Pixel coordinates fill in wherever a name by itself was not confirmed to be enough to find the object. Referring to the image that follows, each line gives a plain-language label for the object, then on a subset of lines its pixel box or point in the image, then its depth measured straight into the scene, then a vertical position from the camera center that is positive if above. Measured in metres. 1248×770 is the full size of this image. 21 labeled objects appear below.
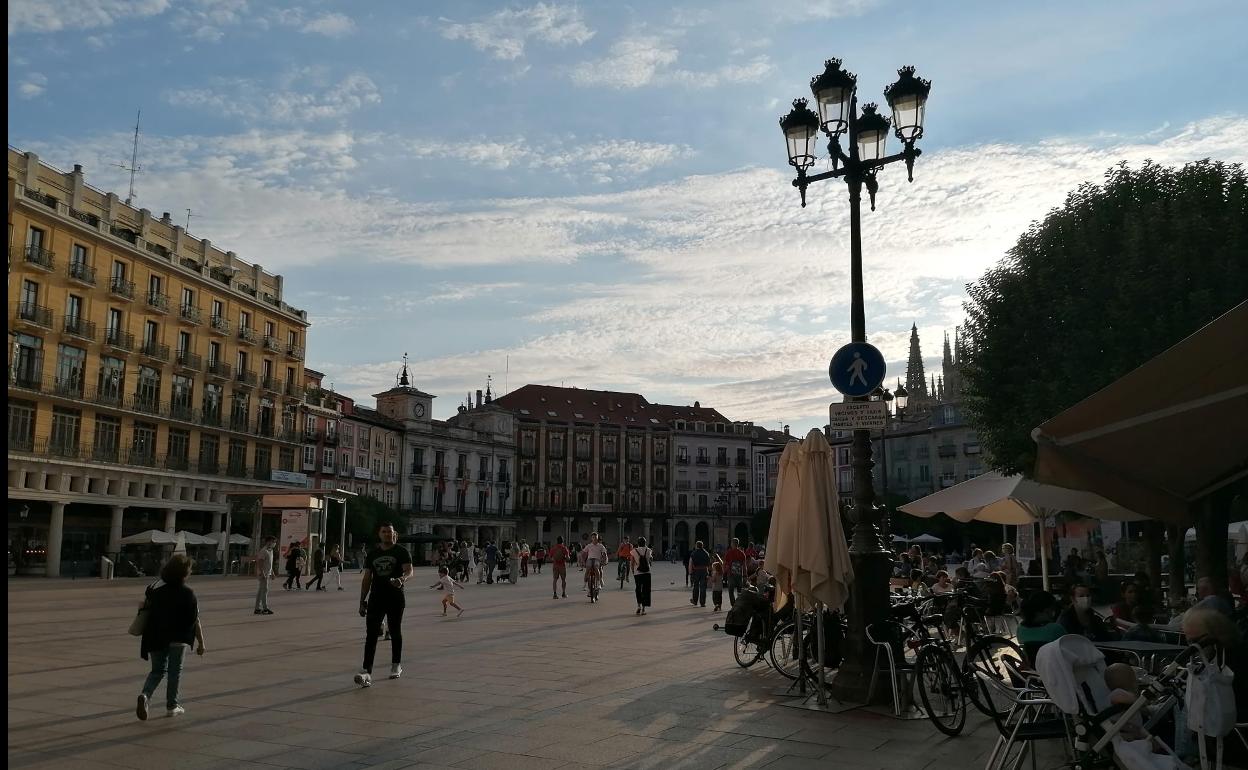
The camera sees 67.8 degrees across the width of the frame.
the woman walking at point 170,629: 7.96 -0.95
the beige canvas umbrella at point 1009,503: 14.97 +0.32
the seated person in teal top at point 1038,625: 7.28 -0.81
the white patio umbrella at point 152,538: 41.16 -0.90
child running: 18.96 -1.43
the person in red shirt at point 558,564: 25.92 -1.24
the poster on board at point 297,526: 30.98 -0.26
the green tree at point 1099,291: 16.72 +4.40
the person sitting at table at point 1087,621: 7.67 -0.84
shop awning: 5.58 +0.68
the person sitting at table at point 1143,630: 7.85 -0.91
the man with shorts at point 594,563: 24.59 -1.15
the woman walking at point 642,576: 20.72 -1.26
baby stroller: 4.86 -1.02
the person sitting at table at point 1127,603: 10.17 -0.91
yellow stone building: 41.28 +7.26
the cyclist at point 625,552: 25.08 -0.90
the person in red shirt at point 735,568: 19.81 -1.04
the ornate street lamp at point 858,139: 9.27 +4.10
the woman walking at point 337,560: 29.82 -1.37
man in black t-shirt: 9.71 -0.72
